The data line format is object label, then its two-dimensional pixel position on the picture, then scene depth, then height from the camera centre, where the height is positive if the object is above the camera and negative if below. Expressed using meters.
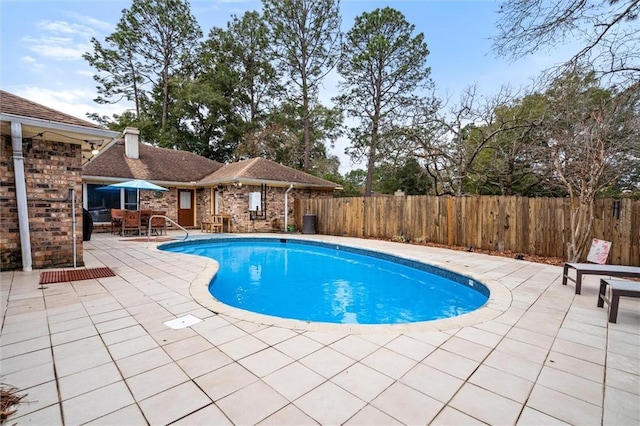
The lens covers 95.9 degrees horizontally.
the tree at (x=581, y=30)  4.42 +2.76
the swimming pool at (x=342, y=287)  4.59 -1.73
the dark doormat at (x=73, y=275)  4.67 -1.26
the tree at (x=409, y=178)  15.38 +1.30
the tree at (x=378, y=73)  15.81 +7.34
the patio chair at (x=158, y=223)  11.14 -0.84
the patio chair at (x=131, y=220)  10.55 -0.68
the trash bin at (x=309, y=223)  12.82 -0.95
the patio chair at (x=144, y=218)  11.19 -0.65
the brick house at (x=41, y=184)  4.92 +0.32
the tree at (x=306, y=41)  17.98 +10.29
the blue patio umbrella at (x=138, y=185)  10.15 +0.59
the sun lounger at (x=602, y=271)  3.97 -0.97
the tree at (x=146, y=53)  19.23 +10.29
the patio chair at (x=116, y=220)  10.87 -0.73
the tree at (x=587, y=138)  5.38 +1.39
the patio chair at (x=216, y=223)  12.50 -0.94
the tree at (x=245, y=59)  20.95 +10.56
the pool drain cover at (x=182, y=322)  3.01 -1.30
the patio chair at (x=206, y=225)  12.88 -1.08
